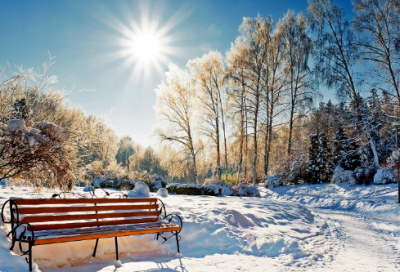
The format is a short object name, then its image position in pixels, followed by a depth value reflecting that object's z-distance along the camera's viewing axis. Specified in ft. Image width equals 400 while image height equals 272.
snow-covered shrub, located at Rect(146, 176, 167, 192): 42.34
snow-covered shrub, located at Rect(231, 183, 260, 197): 39.47
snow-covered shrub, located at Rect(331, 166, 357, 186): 36.18
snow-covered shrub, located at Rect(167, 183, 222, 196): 34.94
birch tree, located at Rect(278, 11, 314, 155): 51.47
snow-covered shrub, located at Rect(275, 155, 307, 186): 45.57
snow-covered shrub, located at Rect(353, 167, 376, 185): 35.30
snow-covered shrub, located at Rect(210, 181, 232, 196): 35.65
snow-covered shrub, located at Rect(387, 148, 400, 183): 25.72
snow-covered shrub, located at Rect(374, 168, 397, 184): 31.53
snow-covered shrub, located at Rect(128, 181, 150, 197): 21.08
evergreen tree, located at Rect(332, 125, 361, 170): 42.53
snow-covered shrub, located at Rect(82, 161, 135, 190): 40.14
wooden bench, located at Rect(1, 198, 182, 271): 8.61
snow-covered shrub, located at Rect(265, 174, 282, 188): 47.16
